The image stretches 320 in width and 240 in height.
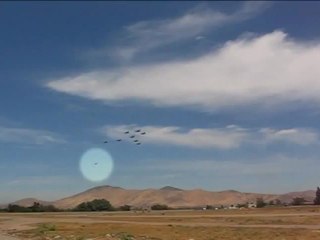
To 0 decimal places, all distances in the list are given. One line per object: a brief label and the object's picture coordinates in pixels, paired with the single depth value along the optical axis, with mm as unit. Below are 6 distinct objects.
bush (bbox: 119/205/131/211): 159625
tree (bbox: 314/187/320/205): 151475
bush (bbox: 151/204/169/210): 163650
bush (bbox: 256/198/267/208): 150062
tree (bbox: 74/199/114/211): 155000
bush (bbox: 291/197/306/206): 162875
